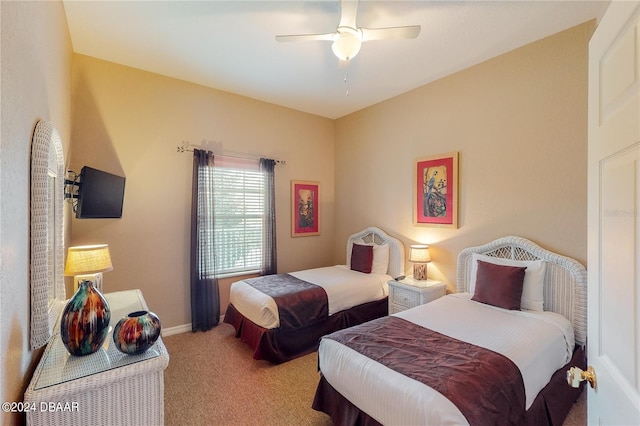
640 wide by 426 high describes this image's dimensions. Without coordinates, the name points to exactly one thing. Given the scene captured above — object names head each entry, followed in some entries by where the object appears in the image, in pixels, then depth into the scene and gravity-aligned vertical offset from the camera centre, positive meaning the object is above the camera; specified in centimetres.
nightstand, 311 -90
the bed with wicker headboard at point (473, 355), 146 -88
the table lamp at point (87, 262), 228 -41
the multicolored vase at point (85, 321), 135 -53
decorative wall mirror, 130 -8
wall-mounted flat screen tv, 223 +14
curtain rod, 353 +80
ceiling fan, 201 +129
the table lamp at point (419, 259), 335 -55
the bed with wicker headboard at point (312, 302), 283 -97
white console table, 116 -76
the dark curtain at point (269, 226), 411 -20
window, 379 -3
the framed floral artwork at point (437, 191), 330 +27
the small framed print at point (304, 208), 449 +7
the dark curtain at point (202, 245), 352 -41
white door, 75 -1
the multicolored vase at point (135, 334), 138 -60
